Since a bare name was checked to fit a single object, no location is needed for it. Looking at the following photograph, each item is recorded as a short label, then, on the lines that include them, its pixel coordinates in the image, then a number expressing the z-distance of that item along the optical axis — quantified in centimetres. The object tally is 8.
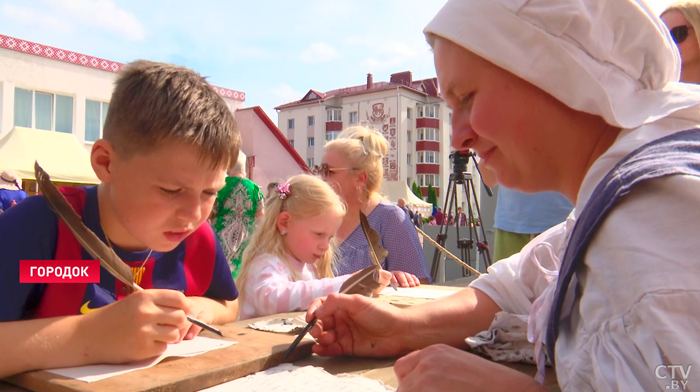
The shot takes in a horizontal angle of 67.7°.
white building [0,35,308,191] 1480
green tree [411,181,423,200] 3900
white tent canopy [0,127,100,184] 942
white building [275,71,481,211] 4247
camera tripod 502
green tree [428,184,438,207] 3916
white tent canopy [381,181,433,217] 2495
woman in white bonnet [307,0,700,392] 63
